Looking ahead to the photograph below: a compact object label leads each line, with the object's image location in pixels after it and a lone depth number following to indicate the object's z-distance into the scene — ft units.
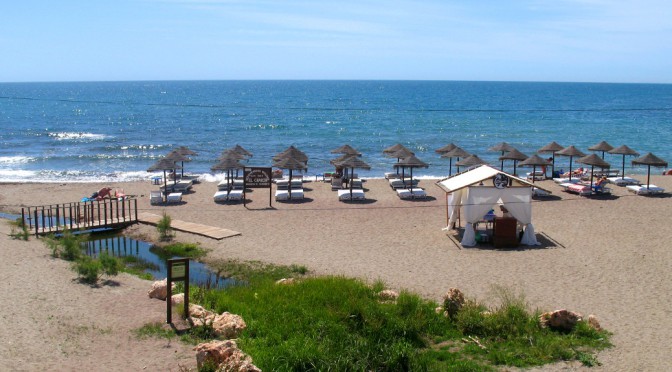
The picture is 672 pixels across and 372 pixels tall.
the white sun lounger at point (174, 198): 79.24
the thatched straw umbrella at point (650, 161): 83.20
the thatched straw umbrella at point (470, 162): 87.76
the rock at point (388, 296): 39.06
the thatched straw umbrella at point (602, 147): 93.35
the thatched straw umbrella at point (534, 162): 85.51
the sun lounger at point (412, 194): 82.02
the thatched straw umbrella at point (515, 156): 90.01
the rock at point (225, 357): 28.04
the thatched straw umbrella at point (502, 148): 98.43
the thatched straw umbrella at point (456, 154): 94.17
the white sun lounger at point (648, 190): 82.75
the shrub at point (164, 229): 61.87
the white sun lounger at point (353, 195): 81.20
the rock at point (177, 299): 39.11
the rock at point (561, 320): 35.63
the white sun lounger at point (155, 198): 79.02
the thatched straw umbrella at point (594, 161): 83.20
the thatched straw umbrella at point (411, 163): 84.99
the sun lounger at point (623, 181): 90.43
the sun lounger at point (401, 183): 88.59
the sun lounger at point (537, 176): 96.89
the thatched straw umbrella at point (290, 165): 81.39
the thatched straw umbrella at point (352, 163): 82.69
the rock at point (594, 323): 35.90
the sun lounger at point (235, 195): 80.28
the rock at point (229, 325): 34.68
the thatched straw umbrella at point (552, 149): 96.89
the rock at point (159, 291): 41.96
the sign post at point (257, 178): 75.25
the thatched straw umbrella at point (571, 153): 93.03
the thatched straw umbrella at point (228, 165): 82.58
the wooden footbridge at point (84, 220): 62.03
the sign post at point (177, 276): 36.37
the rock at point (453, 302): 37.32
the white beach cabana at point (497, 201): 59.41
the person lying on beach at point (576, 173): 100.58
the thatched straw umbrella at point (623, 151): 90.63
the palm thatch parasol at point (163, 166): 81.92
